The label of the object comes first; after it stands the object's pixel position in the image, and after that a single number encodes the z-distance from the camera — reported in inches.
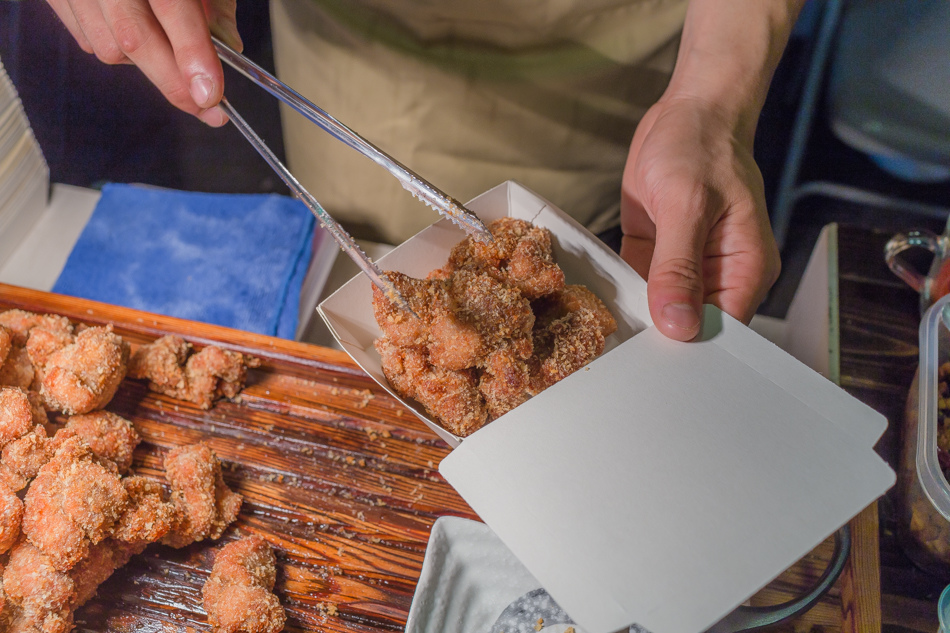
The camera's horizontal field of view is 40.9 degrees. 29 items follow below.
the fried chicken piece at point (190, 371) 28.3
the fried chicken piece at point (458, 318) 24.1
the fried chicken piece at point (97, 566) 24.8
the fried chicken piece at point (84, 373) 26.7
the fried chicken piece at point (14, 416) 25.7
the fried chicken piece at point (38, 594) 24.0
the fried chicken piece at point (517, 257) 25.1
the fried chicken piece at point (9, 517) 24.5
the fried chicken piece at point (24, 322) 28.4
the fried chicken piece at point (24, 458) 25.3
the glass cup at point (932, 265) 30.0
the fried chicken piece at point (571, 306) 25.4
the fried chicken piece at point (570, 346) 24.5
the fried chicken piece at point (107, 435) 26.7
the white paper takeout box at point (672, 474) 21.0
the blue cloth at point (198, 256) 32.1
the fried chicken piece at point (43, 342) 27.8
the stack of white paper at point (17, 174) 31.7
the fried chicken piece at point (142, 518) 24.9
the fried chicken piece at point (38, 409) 26.8
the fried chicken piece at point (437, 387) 24.3
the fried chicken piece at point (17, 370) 27.5
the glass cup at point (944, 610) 23.6
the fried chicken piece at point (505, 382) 24.2
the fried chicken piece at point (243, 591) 24.5
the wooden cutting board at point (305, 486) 25.4
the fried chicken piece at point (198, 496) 25.8
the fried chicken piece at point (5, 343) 27.0
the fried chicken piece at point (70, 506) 24.3
